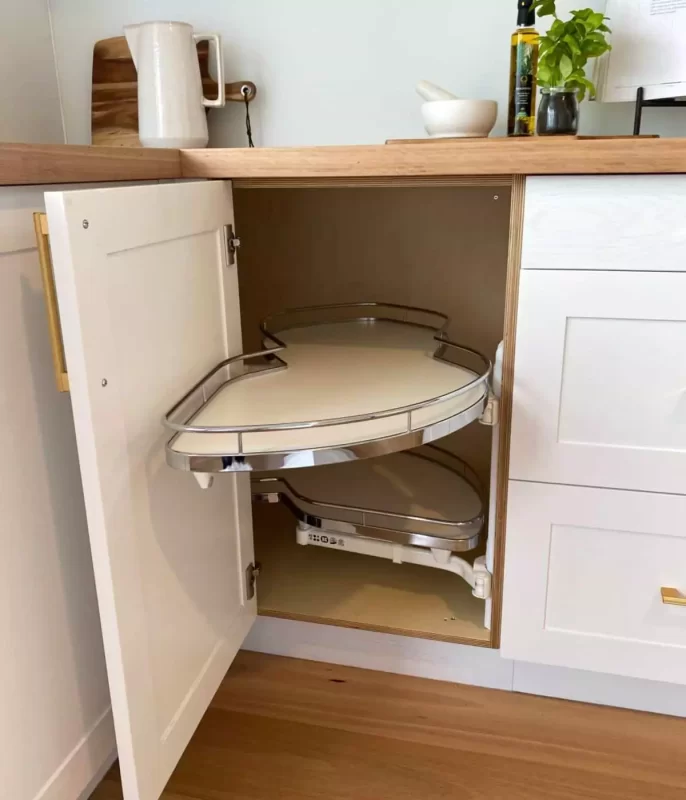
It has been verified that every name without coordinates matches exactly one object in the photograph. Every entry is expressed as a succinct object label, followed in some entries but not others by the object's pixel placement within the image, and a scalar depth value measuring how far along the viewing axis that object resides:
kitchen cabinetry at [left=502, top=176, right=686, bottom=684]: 0.92
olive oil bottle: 1.12
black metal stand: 1.18
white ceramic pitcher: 1.20
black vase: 1.07
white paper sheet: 1.15
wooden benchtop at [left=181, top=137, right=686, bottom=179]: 0.87
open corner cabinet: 0.75
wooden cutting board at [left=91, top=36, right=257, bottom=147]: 1.43
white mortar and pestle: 1.11
